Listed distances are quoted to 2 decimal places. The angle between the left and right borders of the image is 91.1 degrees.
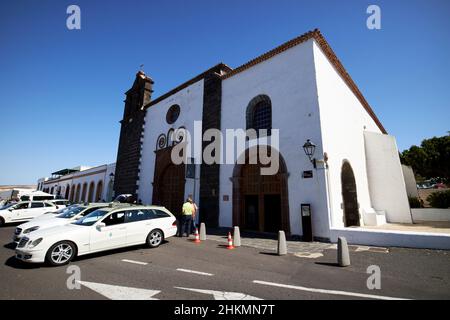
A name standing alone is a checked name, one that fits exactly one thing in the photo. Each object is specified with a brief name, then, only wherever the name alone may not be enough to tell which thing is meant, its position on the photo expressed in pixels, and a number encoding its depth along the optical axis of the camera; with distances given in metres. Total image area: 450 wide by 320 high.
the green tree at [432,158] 20.09
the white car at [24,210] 13.27
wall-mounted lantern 8.97
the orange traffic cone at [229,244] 7.69
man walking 9.76
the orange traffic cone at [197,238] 8.82
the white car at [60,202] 16.58
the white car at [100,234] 5.44
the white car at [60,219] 7.74
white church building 9.47
